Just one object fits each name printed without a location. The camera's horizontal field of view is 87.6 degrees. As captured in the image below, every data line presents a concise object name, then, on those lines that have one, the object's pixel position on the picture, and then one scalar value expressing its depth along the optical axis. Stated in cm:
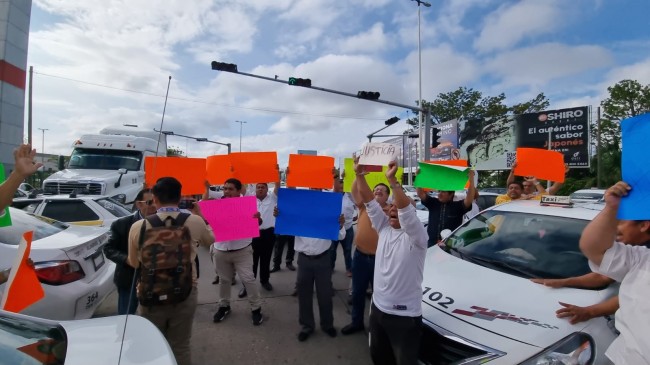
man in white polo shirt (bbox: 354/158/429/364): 248
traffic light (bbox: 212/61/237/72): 1074
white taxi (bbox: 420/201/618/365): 212
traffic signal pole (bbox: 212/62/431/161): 1087
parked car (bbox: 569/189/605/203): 934
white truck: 1045
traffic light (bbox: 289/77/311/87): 1201
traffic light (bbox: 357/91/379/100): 1258
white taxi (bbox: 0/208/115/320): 298
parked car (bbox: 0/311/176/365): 149
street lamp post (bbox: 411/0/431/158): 1978
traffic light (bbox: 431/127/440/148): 1448
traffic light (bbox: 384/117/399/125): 1622
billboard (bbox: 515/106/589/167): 2170
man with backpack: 249
